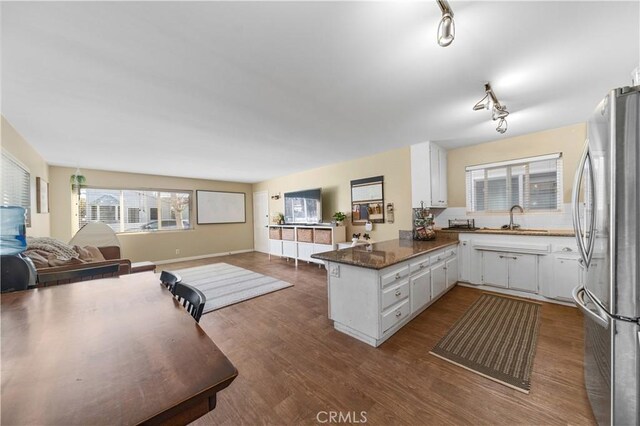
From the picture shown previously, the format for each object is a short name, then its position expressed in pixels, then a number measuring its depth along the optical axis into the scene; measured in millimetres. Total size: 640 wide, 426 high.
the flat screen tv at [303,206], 5402
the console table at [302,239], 4875
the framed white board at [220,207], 6754
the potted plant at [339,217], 4917
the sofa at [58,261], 2223
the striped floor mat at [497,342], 1751
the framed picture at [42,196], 3680
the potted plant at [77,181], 4109
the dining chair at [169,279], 1625
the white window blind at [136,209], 5379
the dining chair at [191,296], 1246
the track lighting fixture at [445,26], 1132
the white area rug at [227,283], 3336
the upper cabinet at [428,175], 3723
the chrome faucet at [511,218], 3475
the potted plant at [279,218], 6352
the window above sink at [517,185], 3289
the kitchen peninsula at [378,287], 2098
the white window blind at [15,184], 2496
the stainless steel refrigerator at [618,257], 1050
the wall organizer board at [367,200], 4484
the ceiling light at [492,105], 2107
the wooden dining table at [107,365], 569
